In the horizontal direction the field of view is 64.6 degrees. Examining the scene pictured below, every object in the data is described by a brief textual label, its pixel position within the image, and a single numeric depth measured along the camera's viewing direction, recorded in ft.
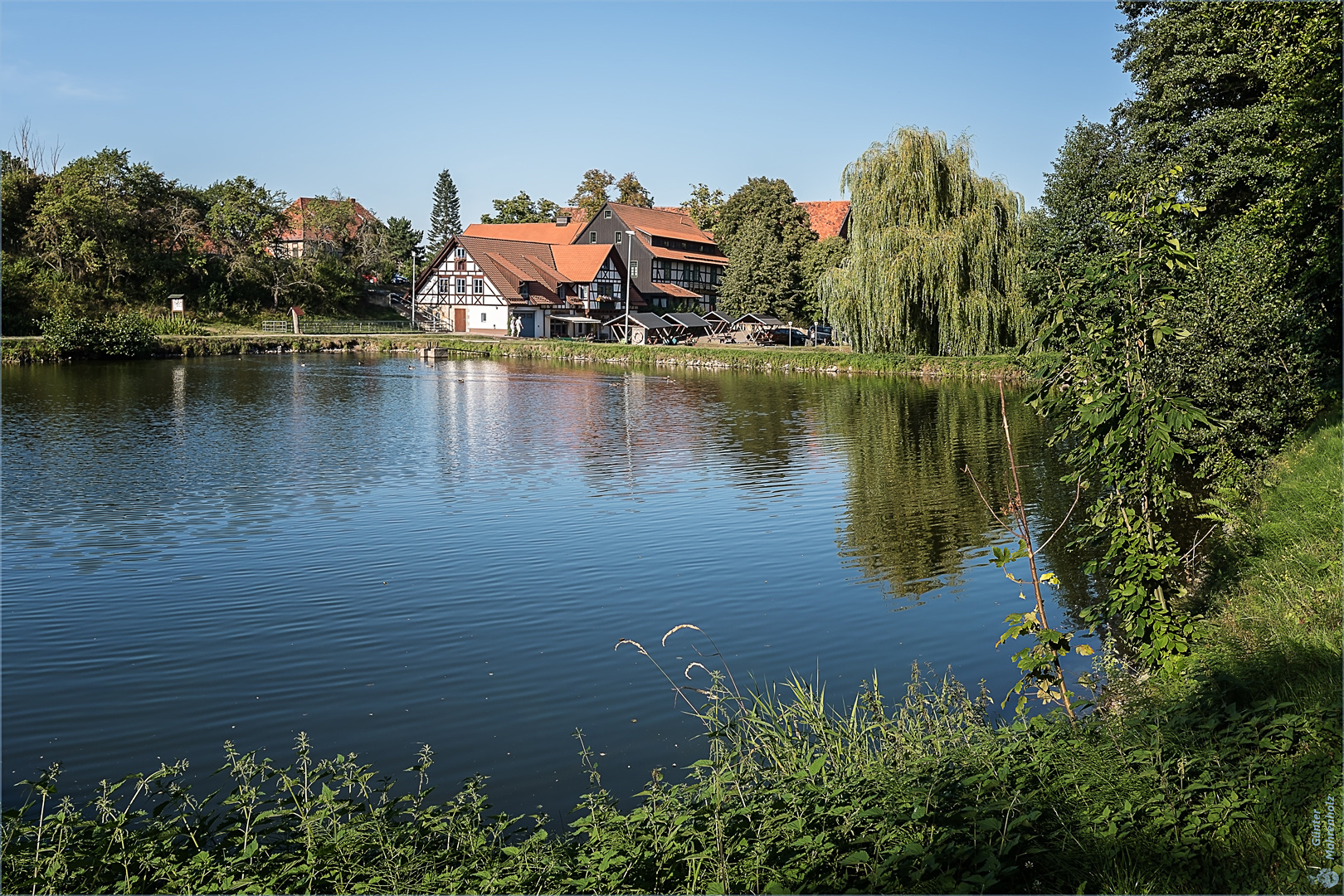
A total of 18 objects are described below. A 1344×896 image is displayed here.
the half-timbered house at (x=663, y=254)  262.67
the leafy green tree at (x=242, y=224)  228.22
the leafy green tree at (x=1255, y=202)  49.01
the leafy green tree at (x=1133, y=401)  23.25
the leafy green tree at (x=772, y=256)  217.97
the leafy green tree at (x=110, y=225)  197.16
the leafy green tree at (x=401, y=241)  297.33
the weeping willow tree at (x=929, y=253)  135.74
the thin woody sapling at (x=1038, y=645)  20.72
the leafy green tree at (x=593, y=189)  345.31
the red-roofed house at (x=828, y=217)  288.92
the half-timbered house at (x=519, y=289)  234.17
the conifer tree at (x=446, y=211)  400.67
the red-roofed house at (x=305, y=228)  261.44
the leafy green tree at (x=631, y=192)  344.90
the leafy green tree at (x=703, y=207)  319.47
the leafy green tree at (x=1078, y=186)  102.94
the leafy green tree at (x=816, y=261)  205.61
